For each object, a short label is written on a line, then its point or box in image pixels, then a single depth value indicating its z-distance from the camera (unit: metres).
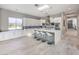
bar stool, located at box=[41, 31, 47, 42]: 3.29
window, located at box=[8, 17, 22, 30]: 4.13
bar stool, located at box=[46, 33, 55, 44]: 2.90
